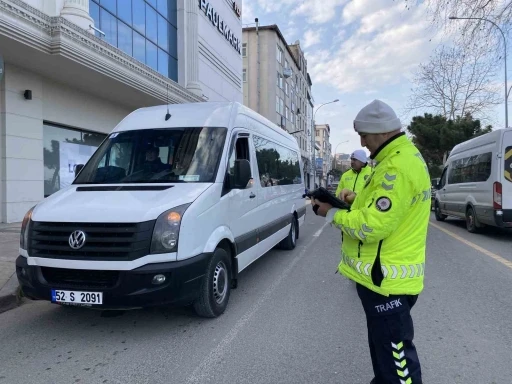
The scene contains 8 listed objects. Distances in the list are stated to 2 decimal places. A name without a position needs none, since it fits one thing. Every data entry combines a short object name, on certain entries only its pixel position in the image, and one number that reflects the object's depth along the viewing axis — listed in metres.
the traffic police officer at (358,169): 5.47
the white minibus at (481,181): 9.38
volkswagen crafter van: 3.54
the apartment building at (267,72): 44.28
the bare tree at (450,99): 34.50
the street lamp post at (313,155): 50.66
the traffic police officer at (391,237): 2.01
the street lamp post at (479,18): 11.09
